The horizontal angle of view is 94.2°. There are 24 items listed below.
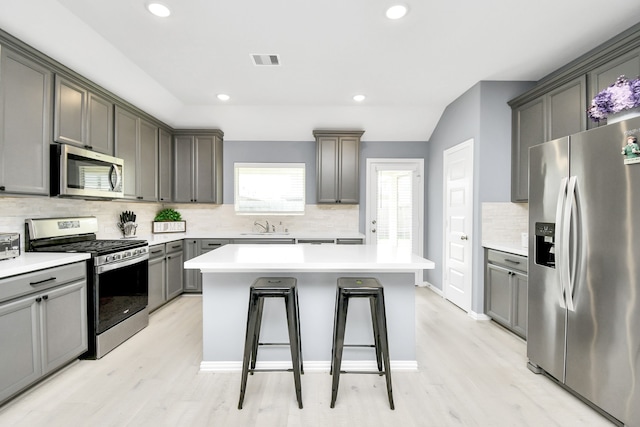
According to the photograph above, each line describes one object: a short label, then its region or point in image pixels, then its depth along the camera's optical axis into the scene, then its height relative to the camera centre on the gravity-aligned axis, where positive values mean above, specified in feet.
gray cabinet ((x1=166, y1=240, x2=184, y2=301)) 13.00 -2.59
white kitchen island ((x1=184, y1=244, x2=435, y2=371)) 7.73 -2.83
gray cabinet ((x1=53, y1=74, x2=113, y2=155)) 8.38 +2.93
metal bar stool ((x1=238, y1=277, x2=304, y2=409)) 6.25 -2.22
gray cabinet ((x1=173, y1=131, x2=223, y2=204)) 15.15 +2.23
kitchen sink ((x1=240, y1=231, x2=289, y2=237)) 15.01 -1.15
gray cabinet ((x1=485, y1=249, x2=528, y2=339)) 9.38 -2.68
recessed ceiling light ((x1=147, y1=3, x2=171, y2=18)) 6.91 +4.80
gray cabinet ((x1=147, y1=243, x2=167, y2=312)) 11.63 -2.66
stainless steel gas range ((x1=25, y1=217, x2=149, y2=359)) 8.29 -1.92
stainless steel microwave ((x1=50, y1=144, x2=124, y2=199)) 8.21 +1.16
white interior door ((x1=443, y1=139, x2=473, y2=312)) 12.00 -0.52
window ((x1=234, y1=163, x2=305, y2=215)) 16.49 +1.23
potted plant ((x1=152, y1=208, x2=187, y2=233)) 14.92 -0.55
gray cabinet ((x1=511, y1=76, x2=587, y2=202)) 8.84 +2.95
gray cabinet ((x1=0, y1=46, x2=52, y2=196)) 6.90 +2.17
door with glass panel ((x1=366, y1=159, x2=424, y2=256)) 16.40 +0.51
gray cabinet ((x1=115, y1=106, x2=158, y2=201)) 11.26 +2.39
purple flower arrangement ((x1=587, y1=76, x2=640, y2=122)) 5.79 +2.30
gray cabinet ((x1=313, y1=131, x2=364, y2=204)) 15.39 +2.35
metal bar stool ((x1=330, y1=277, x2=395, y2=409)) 6.24 -2.30
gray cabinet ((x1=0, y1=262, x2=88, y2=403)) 6.08 -2.59
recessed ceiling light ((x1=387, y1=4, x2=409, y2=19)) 6.94 +4.77
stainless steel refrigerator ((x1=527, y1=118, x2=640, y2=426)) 5.42 -1.15
